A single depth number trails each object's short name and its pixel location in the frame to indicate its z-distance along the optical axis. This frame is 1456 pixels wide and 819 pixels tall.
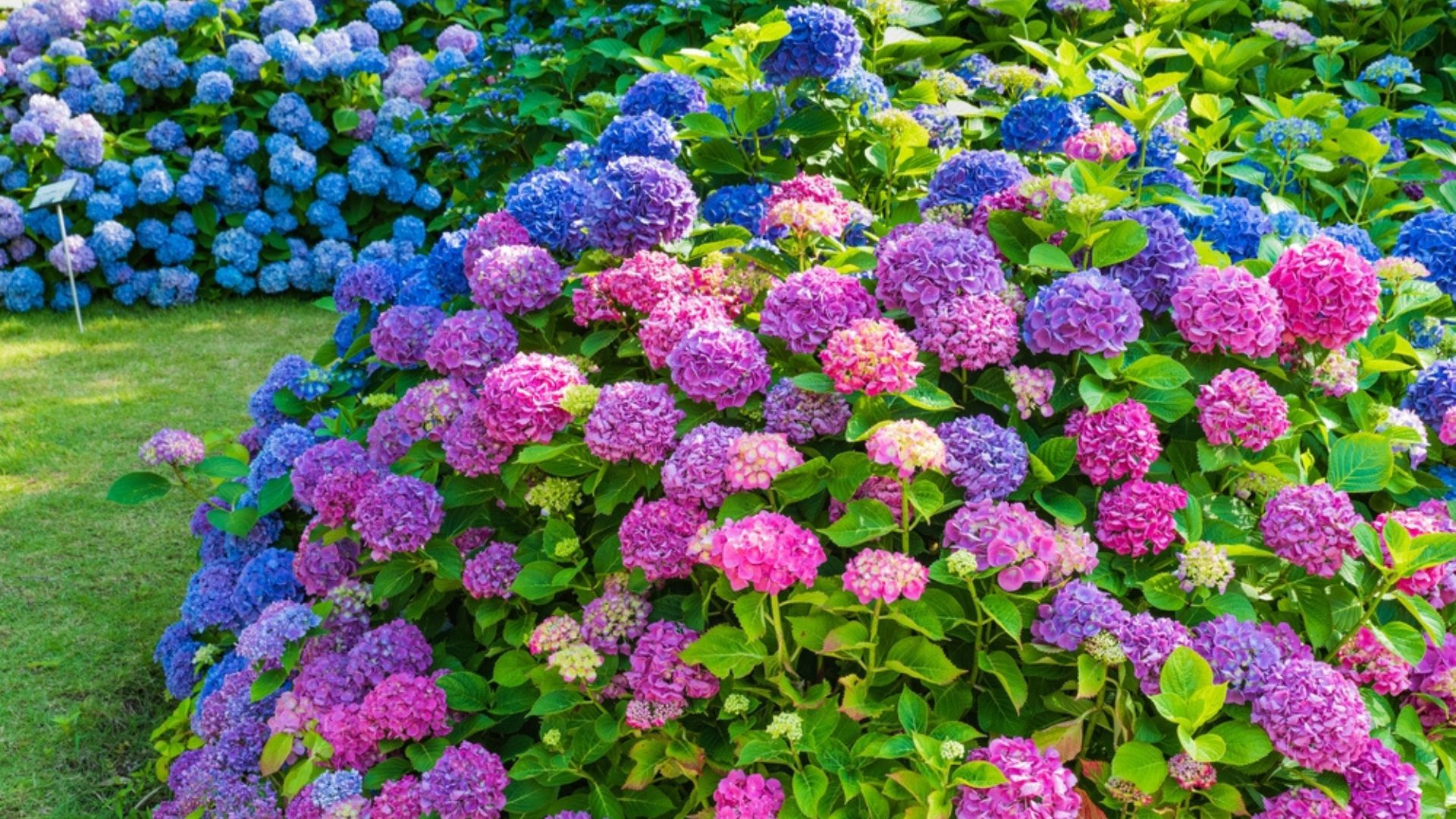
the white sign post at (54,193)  5.47
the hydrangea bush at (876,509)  1.75
